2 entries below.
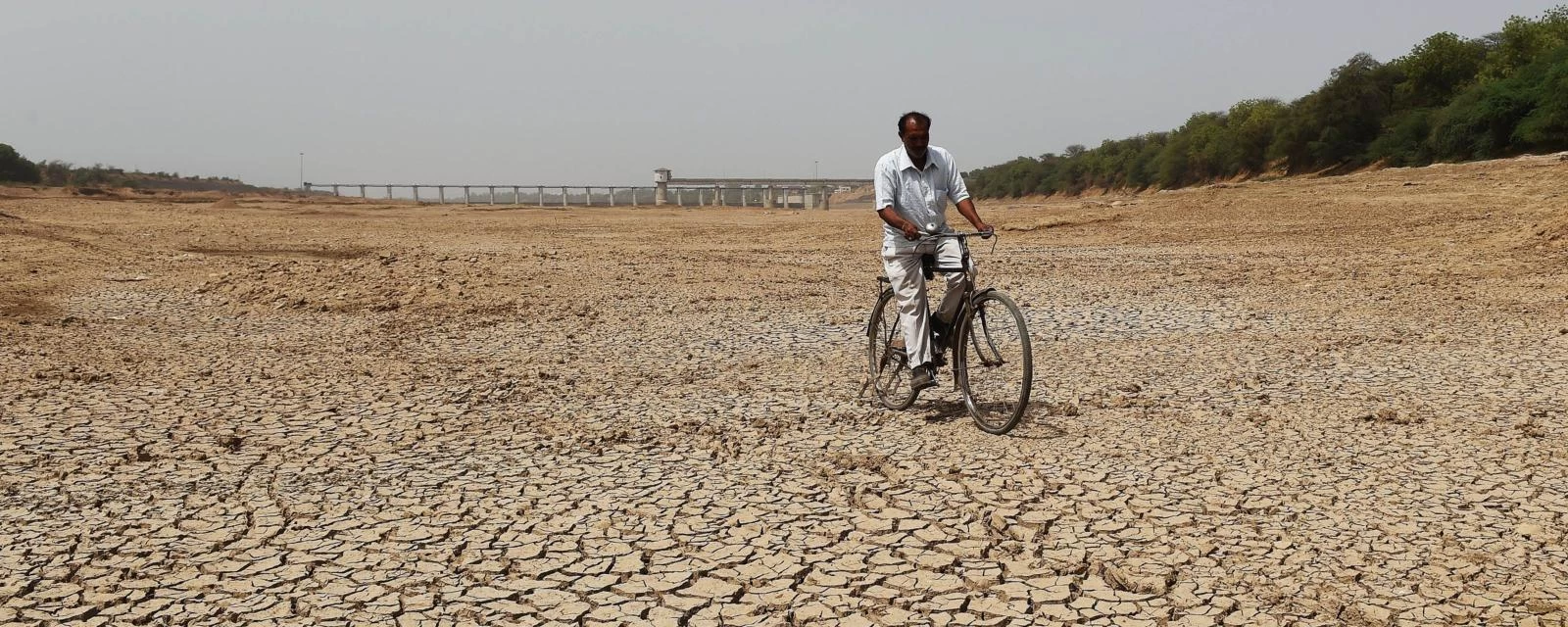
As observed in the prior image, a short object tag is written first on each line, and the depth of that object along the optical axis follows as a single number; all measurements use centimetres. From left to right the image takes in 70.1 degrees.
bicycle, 569
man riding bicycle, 587
